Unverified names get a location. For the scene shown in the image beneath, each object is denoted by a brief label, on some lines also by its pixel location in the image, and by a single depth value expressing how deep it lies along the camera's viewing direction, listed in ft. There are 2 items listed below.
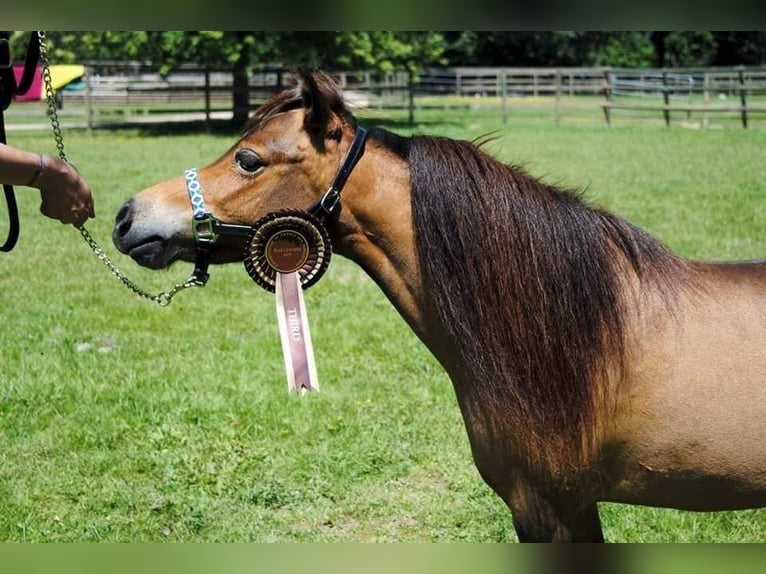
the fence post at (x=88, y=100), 81.15
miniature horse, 7.80
